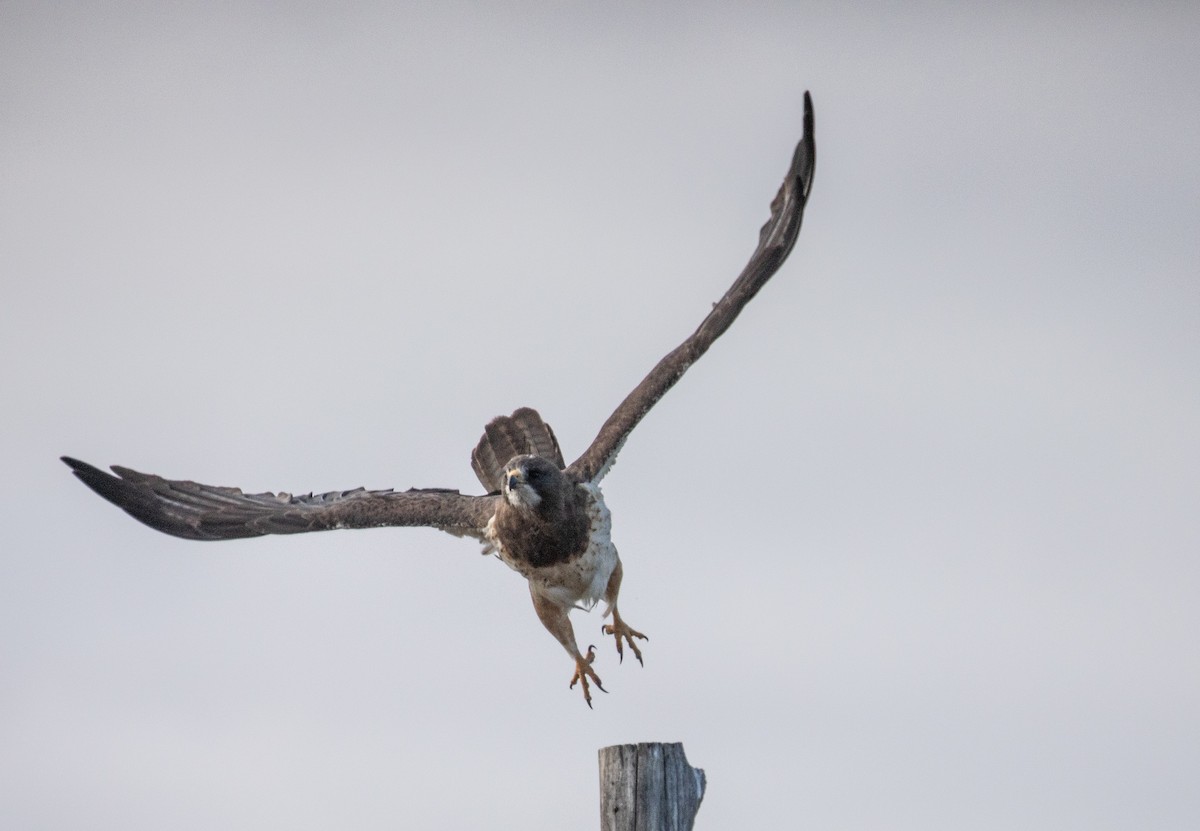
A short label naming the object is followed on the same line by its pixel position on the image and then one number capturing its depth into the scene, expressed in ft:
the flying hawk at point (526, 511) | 87.35
